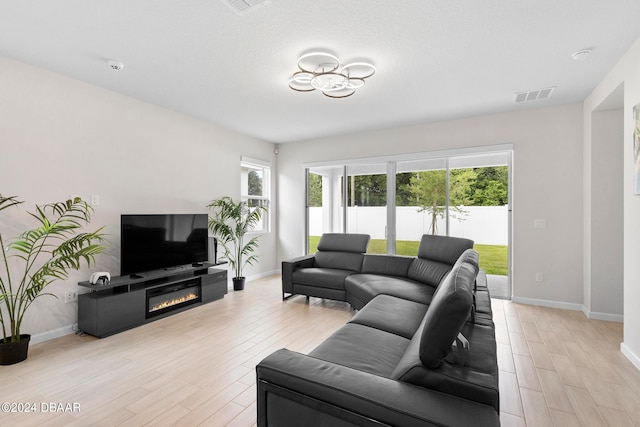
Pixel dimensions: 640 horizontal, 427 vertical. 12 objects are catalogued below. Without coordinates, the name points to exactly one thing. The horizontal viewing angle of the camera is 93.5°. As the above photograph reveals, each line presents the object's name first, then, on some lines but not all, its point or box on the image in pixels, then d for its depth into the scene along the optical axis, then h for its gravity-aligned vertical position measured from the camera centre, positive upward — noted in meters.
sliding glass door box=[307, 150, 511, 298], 4.73 +0.20
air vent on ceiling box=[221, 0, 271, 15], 2.00 +1.41
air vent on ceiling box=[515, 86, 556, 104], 3.52 +1.45
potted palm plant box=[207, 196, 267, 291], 4.88 -0.29
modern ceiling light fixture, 2.77 +1.38
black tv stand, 3.09 -1.00
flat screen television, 3.49 -0.38
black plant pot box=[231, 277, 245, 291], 4.98 -1.18
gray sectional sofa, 1.13 -0.72
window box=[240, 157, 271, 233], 5.67 +0.57
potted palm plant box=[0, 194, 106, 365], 2.61 -0.49
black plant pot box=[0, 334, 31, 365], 2.51 -1.19
